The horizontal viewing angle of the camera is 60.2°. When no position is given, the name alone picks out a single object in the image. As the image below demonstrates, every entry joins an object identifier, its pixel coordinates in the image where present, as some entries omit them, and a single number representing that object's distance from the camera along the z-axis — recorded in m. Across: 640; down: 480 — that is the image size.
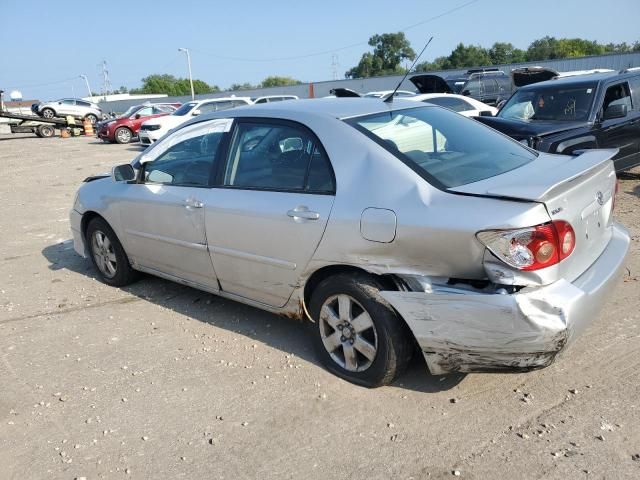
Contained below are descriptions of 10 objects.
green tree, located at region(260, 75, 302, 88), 124.47
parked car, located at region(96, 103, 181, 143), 22.67
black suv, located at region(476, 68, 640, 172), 7.04
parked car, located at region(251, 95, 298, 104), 16.59
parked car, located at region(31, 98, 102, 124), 32.47
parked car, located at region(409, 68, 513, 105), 19.81
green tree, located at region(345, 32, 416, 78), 84.94
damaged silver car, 2.70
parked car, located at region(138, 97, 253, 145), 18.20
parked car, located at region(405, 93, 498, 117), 11.75
